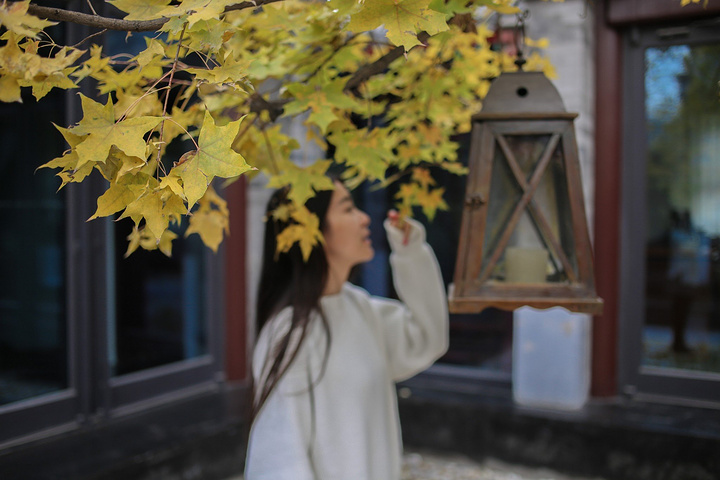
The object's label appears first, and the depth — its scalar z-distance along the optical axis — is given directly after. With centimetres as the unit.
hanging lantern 121
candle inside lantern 124
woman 171
